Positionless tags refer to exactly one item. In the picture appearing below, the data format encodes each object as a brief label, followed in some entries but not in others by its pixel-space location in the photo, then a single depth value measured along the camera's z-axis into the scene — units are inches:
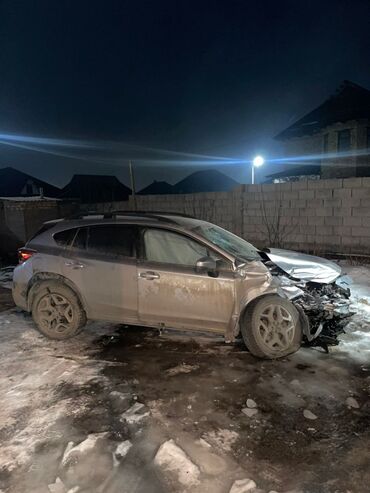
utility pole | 537.2
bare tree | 418.0
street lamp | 505.3
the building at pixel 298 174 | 904.9
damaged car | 164.7
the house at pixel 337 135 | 823.7
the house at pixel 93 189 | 2038.6
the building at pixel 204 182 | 2255.2
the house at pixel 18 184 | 1950.1
